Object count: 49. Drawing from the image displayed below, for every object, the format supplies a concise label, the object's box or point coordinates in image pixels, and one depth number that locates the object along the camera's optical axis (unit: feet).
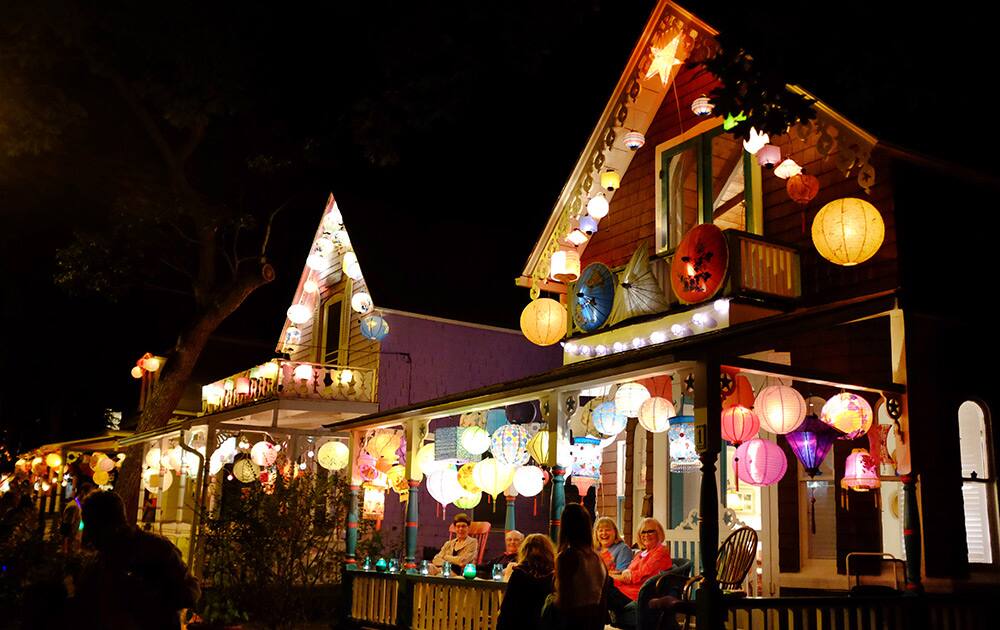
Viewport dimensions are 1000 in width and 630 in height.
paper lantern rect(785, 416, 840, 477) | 32.07
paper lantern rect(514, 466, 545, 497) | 41.70
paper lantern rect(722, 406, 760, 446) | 30.48
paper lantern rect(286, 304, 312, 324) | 76.64
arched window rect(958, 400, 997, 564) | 31.07
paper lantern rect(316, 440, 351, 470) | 56.24
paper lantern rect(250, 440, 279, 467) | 58.34
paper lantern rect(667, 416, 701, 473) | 34.32
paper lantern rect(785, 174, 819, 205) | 35.55
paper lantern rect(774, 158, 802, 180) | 35.99
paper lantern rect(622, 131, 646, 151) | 44.11
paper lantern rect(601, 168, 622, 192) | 43.42
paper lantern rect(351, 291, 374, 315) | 64.49
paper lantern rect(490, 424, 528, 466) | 41.27
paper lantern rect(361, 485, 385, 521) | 57.16
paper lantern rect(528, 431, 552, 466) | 35.88
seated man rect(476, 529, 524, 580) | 39.50
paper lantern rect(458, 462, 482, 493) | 42.88
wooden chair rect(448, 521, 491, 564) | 47.83
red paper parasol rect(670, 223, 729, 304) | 35.14
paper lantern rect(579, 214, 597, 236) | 45.73
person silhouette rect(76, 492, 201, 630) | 16.38
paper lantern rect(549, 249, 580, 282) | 44.68
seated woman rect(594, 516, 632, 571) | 33.24
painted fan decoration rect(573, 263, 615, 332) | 42.34
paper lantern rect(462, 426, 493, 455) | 43.14
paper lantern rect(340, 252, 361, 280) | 67.15
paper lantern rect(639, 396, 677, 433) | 34.68
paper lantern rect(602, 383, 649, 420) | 36.37
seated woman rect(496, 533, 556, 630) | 21.59
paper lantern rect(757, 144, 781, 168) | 36.11
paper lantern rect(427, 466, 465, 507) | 45.14
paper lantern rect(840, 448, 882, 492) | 30.60
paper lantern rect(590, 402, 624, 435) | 37.91
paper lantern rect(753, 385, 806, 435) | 30.04
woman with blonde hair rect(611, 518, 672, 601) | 31.04
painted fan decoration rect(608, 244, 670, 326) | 39.91
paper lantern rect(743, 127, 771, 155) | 36.45
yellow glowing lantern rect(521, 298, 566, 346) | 42.73
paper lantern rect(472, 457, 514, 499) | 41.22
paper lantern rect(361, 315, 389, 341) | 60.34
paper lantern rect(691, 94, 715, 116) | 37.39
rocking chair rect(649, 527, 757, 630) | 30.17
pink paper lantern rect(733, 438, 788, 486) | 31.24
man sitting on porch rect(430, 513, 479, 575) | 41.42
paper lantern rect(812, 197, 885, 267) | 30.27
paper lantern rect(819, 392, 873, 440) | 29.22
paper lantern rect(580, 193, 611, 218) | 45.44
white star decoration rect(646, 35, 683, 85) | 43.19
